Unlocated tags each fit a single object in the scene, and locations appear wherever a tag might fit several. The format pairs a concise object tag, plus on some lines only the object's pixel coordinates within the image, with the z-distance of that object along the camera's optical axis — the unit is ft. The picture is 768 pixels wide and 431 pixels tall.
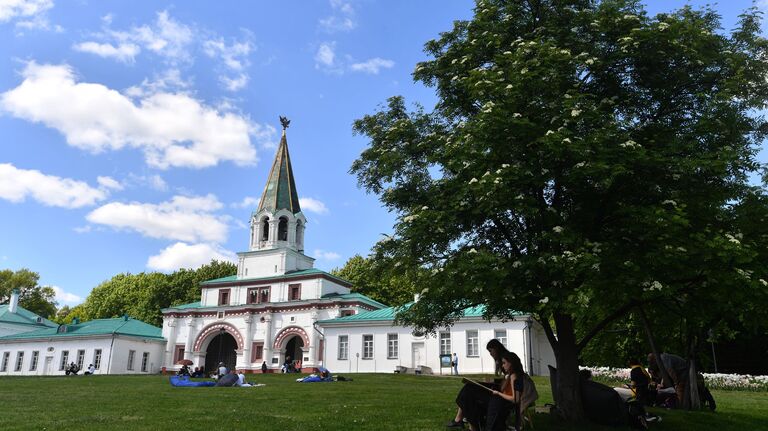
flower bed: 81.92
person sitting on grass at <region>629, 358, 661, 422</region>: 45.70
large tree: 31.60
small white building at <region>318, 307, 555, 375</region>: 128.67
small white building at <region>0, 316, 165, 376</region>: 172.55
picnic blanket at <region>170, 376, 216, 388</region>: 74.23
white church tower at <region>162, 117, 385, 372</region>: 161.79
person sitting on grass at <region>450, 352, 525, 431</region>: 30.76
